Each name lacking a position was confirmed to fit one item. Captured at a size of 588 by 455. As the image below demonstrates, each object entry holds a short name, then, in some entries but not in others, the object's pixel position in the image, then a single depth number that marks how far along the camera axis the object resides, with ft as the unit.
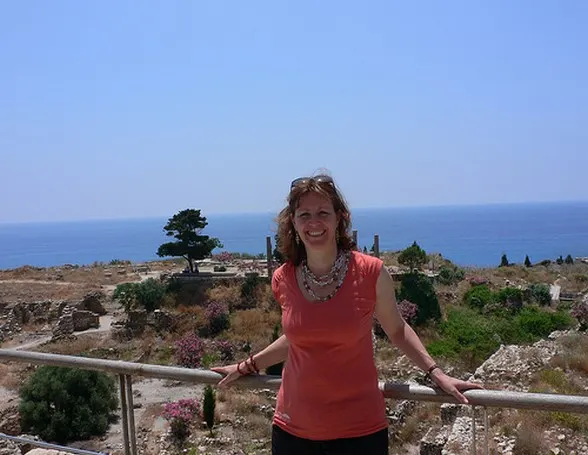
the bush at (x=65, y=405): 44.80
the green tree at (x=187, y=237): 102.73
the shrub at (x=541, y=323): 66.13
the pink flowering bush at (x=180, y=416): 42.04
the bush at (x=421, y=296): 77.87
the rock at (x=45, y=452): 12.75
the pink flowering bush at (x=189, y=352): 65.36
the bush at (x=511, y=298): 80.64
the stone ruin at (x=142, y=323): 82.94
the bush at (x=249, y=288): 90.68
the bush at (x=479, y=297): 83.61
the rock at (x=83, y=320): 84.48
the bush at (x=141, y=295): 91.15
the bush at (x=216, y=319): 81.66
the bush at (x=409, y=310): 73.82
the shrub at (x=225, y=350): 69.87
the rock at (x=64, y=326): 81.44
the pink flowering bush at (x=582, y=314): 60.91
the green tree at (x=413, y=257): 94.48
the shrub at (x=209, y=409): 43.16
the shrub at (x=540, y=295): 85.20
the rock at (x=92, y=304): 93.34
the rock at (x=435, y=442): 30.68
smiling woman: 7.36
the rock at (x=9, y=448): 26.32
